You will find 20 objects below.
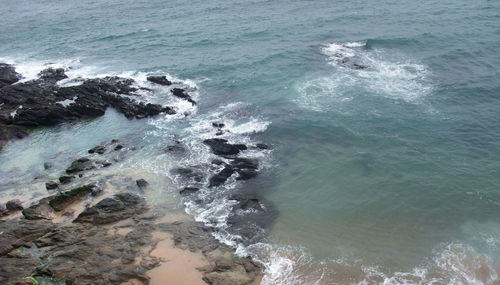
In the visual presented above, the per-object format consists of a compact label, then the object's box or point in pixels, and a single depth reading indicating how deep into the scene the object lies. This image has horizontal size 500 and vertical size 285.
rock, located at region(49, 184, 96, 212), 30.11
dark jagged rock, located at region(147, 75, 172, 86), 52.00
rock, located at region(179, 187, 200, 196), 31.78
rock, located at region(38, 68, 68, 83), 55.36
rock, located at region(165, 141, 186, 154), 37.72
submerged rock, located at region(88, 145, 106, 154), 39.00
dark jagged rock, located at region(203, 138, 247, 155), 36.34
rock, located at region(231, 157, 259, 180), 33.28
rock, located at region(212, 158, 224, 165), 35.03
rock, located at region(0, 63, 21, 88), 55.03
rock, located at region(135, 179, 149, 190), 32.66
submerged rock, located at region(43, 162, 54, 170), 36.90
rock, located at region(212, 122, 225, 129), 40.78
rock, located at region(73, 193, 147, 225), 28.50
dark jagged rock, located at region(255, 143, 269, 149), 37.02
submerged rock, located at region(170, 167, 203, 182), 33.56
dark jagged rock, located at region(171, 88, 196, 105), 47.62
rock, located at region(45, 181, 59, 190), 32.99
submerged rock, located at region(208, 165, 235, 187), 32.55
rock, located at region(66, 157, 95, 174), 35.59
